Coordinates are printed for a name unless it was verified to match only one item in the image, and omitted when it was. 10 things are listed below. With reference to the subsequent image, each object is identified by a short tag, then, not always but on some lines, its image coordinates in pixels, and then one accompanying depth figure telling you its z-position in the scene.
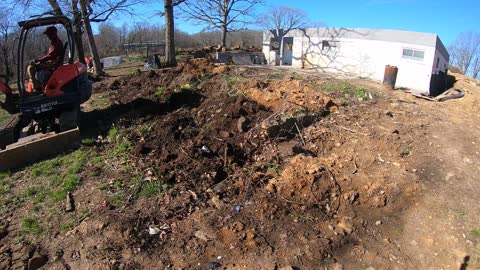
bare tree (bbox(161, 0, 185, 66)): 15.48
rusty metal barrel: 11.70
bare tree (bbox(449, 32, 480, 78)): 56.52
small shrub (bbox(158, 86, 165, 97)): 9.32
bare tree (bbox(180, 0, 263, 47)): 29.64
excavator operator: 6.71
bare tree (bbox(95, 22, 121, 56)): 37.18
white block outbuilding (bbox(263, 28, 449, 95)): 14.14
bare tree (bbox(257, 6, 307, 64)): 21.81
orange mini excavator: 6.41
